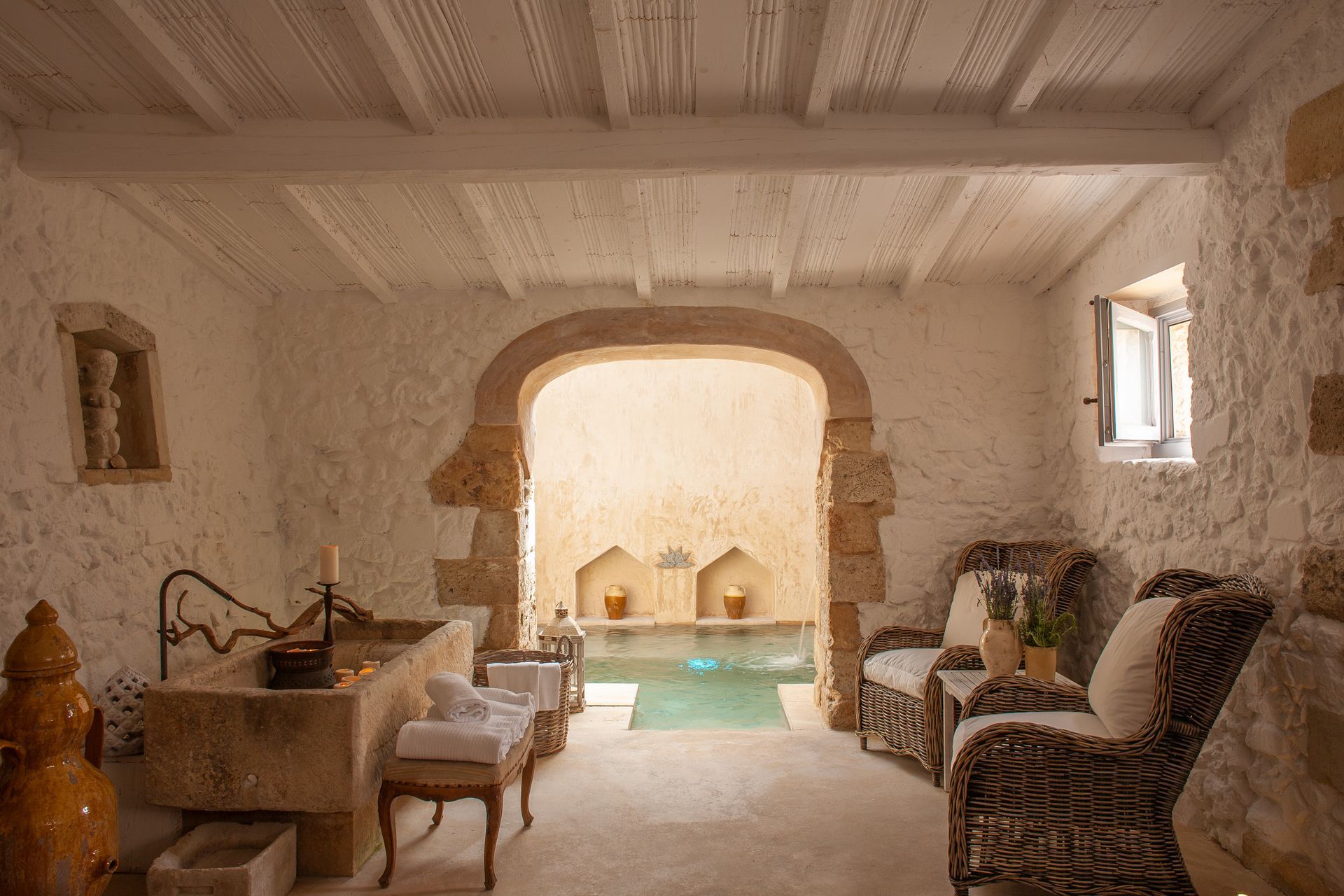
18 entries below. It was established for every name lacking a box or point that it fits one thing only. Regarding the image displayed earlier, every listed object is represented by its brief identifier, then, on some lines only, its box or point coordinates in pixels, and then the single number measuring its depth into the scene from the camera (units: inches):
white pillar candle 129.0
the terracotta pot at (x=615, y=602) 364.5
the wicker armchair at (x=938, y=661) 135.8
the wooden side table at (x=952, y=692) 126.0
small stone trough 90.8
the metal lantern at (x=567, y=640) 189.8
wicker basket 156.3
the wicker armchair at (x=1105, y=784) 90.7
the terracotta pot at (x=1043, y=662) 118.9
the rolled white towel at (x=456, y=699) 109.2
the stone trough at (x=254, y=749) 101.1
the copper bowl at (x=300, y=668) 119.6
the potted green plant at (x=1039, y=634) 119.0
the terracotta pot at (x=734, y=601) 363.9
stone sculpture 122.6
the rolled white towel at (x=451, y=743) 103.8
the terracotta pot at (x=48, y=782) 79.4
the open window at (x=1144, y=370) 140.2
